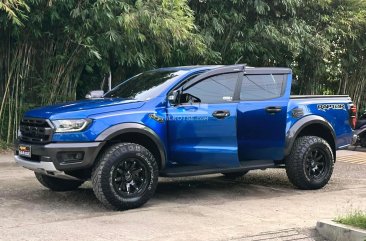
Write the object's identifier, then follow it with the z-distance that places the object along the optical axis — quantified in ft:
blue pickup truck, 20.30
